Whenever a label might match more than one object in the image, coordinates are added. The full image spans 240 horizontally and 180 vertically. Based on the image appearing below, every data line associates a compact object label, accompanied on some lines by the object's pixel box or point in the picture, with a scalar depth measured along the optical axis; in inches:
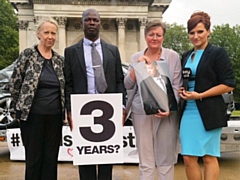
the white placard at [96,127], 111.7
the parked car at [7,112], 203.1
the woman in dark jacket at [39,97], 115.5
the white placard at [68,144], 196.9
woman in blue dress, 107.4
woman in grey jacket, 112.3
